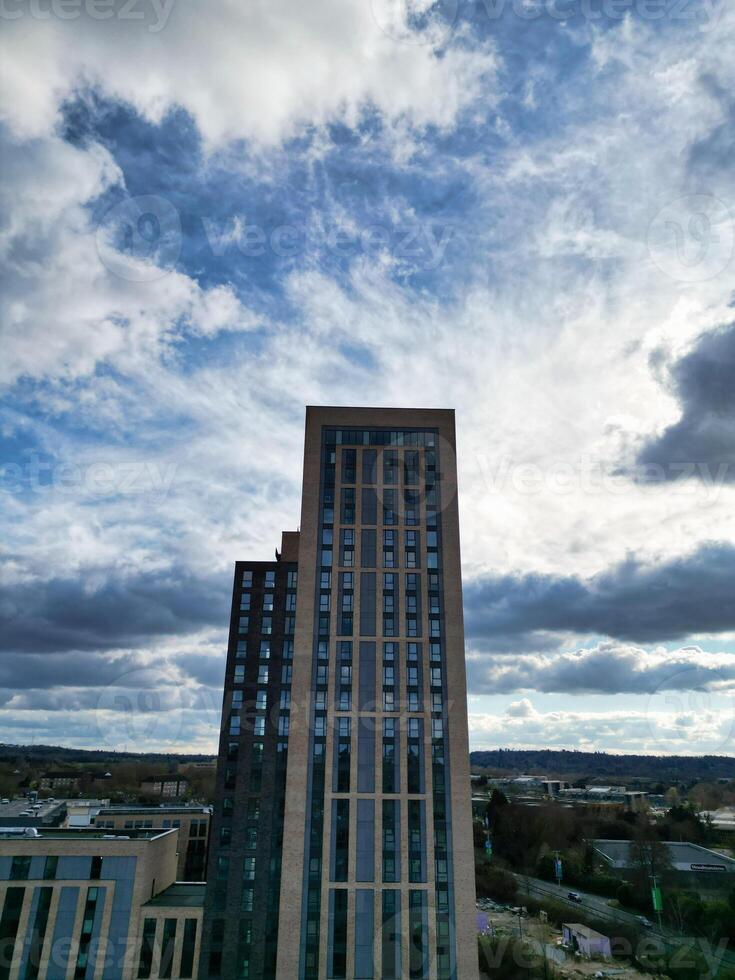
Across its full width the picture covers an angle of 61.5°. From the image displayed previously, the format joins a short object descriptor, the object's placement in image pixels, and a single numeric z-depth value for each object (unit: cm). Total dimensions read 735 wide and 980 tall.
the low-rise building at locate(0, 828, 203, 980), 5569
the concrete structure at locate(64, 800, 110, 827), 7925
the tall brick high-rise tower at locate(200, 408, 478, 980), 5419
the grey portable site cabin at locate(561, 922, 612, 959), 7769
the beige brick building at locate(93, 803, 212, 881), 8312
